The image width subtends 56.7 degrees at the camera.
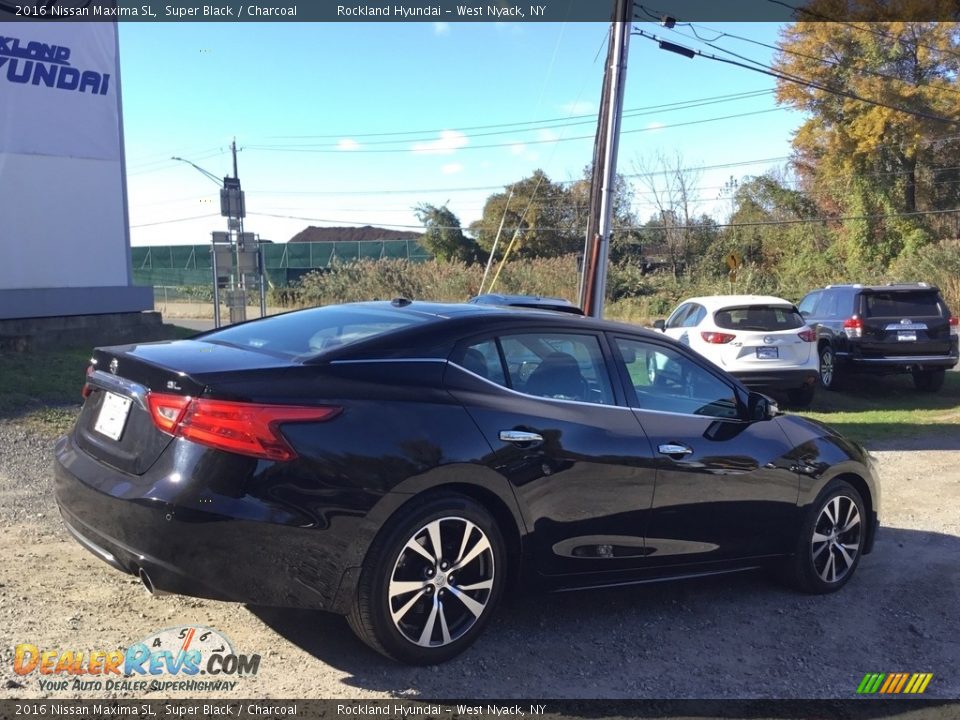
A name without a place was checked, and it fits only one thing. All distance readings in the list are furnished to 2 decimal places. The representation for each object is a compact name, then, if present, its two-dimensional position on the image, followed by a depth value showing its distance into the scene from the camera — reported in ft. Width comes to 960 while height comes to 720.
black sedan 11.36
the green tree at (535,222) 160.25
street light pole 59.31
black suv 46.44
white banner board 50.83
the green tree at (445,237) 160.97
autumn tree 124.98
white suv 41.09
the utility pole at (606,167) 46.50
